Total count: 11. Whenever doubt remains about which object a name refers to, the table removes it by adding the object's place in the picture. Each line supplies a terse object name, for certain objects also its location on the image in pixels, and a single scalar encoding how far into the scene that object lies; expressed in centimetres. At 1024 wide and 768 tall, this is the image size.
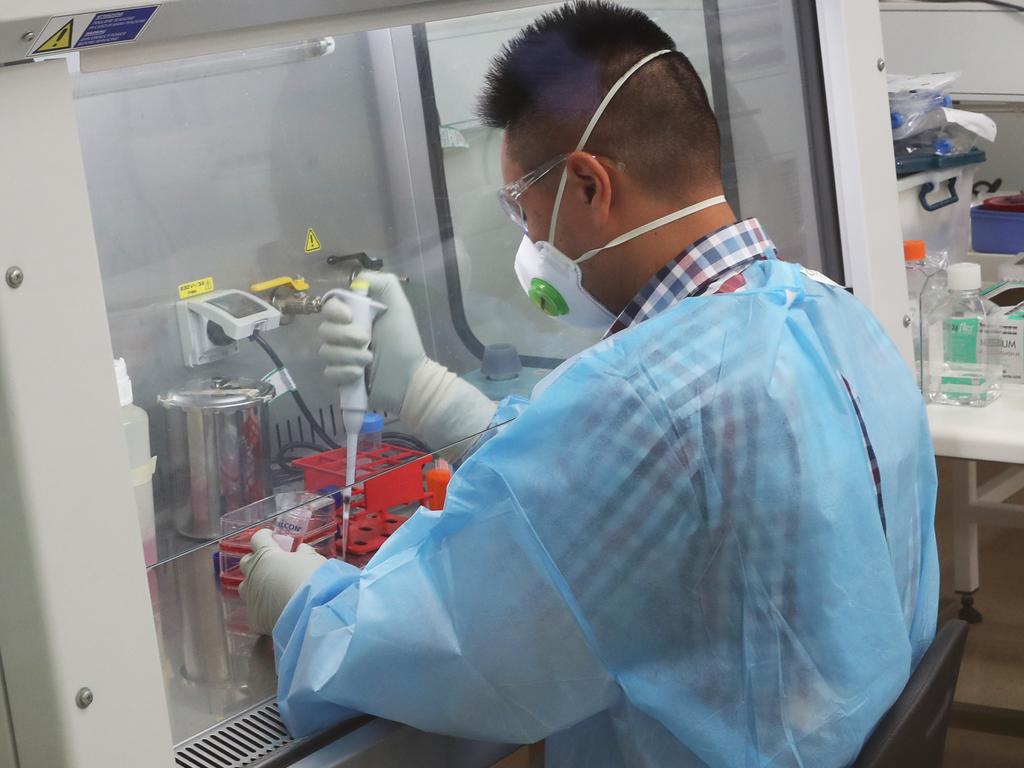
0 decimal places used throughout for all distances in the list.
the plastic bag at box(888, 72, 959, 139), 221
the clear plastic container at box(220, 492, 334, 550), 124
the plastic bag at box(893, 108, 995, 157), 221
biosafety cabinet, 83
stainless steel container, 119
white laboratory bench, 179
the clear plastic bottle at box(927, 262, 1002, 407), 196
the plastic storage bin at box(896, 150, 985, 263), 216
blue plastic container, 258
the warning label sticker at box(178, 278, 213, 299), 125
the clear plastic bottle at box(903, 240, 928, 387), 200
